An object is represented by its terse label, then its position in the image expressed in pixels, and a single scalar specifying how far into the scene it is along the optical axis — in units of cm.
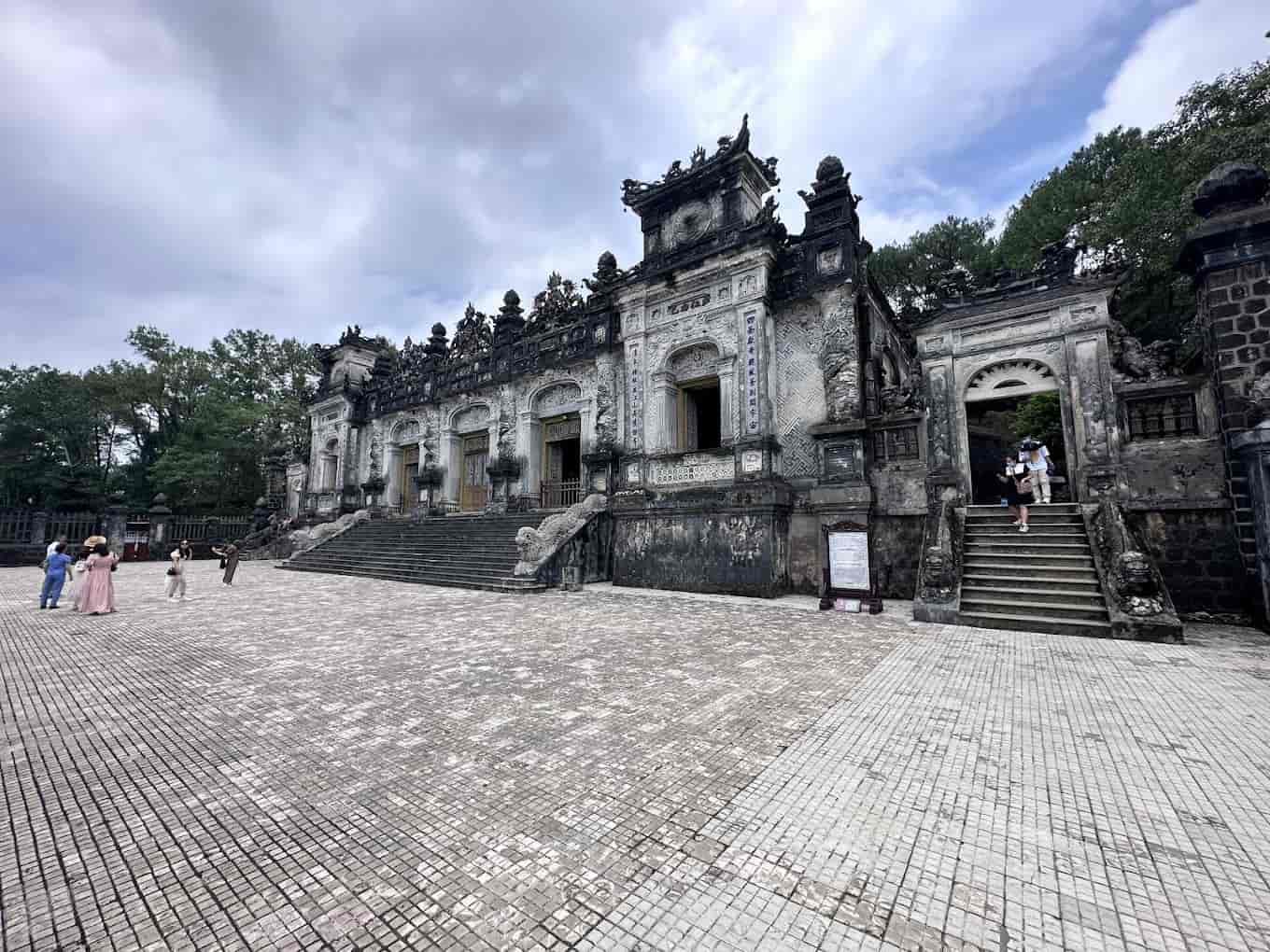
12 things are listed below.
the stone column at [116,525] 1930
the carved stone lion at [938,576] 745
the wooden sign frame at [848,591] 804
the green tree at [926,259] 1862
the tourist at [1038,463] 918
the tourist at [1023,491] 848
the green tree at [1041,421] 1684
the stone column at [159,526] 2059
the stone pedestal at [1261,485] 650
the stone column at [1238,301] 701
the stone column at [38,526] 1777
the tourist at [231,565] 1170
